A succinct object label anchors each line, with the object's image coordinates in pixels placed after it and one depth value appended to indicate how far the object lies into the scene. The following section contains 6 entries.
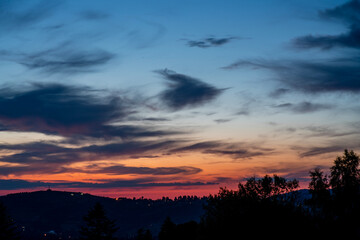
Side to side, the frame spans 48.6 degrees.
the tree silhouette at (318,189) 70.62
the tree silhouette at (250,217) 43.44
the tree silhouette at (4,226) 78.38
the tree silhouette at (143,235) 106.89
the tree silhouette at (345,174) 69.38
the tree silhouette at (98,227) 83.19
